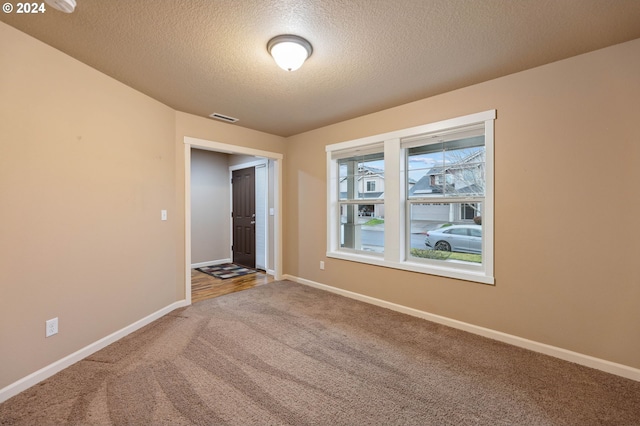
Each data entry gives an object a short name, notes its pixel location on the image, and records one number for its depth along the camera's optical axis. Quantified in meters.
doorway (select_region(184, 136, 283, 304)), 3.58
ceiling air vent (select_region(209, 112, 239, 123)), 3.62
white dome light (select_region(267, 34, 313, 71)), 2.01
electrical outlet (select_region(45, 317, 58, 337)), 2.09
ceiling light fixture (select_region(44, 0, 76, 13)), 1.55
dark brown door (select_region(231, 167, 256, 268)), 5.78
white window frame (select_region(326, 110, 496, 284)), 2.69
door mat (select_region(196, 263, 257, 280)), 5.20
